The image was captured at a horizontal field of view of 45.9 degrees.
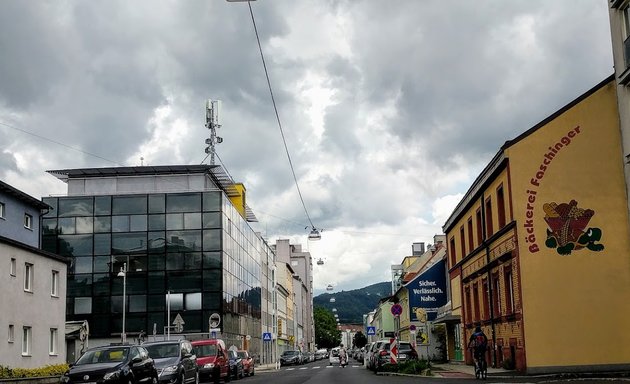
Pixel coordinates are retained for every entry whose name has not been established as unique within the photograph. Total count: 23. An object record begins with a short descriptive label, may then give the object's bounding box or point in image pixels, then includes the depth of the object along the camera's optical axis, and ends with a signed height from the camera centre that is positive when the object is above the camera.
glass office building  53.62 +5.57
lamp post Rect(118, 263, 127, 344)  49.09 +1.98
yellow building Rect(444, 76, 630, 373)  26.48 +2.49
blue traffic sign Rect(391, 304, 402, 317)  34.16 +0.17
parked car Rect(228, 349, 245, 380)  36.38 -2.25
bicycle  25.37 -1.83
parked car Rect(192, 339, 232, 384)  30.50 -1.67
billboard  39.94 +1.04
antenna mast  58.44 +15.05
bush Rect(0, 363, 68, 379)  25.84 -1.68
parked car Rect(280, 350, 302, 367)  70.31 -3.84
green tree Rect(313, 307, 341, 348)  187.62 -3.42
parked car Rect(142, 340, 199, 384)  22.02 -1.20
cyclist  25.42 -1.37
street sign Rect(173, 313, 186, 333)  35.97 -0.07
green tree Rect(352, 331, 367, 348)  164.50 -5.58
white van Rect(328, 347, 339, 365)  69.44 -3.83
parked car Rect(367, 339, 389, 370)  39.53 -2.14
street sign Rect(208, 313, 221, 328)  37.33 -0.06
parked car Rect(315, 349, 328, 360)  112.93 -6.00
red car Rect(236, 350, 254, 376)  41.33 -2.49
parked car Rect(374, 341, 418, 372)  36.56 -1.98
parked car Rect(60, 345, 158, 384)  17.75 -1.06
